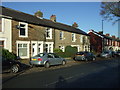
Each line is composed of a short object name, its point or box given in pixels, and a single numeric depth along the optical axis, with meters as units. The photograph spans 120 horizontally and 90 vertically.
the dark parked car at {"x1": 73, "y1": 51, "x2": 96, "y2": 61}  14.23
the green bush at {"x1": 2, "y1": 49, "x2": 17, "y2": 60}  10.96
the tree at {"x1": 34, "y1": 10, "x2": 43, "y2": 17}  19.16
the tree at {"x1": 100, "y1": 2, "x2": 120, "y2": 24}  18.96
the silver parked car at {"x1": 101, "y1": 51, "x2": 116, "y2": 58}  20.45
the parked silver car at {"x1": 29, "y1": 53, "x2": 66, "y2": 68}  9.74
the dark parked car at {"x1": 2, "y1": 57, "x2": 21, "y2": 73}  7.21
